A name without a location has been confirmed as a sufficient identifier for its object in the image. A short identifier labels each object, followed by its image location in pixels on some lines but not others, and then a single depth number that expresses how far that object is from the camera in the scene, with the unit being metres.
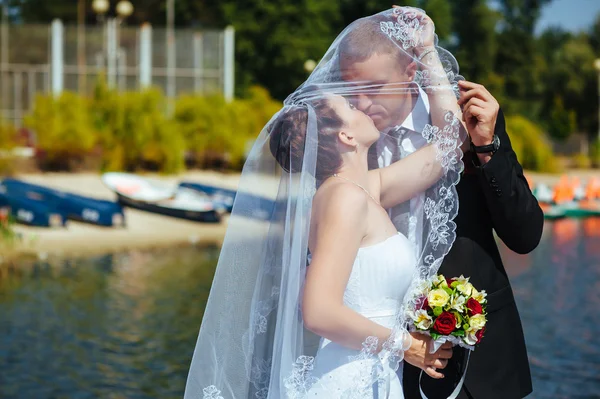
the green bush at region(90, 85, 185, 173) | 26.02
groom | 2.76
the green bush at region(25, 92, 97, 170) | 25.06
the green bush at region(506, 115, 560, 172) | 36.53
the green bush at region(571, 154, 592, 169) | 39.97
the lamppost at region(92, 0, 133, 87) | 30.91
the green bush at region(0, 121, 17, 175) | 23.94
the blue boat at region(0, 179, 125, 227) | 19.95
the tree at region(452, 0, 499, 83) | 57.19
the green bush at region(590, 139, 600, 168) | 39.38
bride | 2.76
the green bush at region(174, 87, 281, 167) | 27.83
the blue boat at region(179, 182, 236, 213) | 22.47
